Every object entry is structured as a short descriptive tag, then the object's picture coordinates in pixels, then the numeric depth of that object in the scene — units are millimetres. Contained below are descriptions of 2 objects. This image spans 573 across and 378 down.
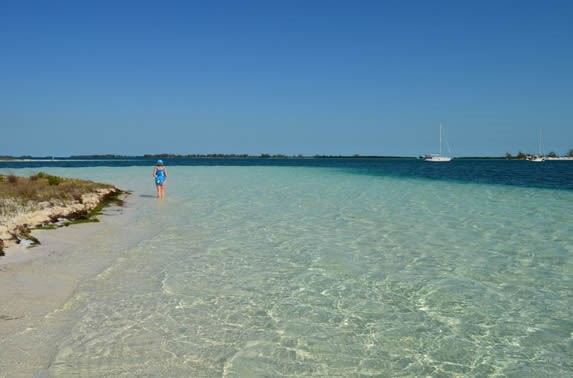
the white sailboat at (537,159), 176000
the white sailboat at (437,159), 145400
